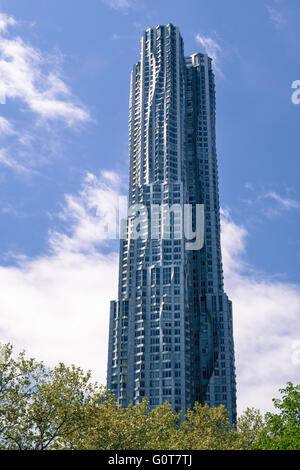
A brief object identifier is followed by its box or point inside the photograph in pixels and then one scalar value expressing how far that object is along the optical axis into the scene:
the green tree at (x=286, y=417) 58.67
